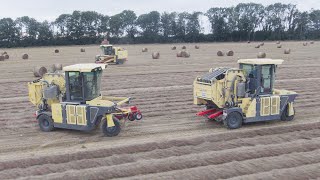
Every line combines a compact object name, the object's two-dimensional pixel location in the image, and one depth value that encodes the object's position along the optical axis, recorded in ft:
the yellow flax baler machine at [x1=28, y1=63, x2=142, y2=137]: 36.29
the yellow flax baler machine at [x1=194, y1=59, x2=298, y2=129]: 38.42
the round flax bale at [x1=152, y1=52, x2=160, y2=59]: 116.49
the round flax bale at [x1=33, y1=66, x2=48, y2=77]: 77.36
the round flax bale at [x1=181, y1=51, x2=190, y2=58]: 119.14
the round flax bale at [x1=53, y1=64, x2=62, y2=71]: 85.21
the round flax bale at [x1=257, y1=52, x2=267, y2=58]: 112.78
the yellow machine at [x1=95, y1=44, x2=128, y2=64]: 102.53
